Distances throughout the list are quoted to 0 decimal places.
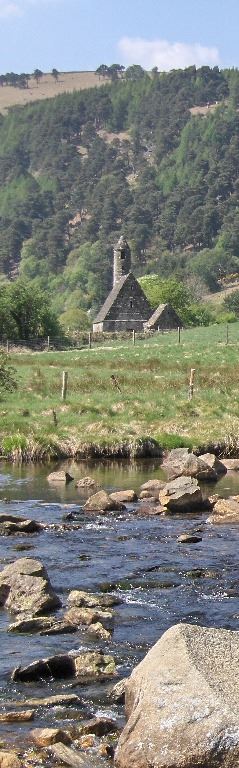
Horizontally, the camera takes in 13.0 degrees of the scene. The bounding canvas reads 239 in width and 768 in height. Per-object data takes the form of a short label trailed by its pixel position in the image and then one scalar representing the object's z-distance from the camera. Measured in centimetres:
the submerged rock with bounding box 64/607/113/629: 1744
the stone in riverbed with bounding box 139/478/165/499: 3173
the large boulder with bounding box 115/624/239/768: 1121
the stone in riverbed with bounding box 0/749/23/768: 1195
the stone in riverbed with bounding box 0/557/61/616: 1819
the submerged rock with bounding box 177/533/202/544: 2430
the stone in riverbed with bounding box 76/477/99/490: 3275
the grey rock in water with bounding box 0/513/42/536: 2545
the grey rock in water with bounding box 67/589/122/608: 1850
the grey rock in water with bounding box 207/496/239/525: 2705
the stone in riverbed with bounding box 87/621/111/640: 1667
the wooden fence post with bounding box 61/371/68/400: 4556
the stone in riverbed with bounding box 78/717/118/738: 1310
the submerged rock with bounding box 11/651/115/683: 1491
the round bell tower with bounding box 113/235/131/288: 13138
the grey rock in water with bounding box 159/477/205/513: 2889
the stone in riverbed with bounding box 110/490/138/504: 3058
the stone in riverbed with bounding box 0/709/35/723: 1345
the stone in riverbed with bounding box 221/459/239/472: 3662
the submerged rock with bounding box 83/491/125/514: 2877
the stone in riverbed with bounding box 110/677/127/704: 1397
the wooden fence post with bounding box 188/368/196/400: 4543
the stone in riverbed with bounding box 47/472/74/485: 3369
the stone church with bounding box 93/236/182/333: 10731
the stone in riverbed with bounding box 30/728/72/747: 1274
